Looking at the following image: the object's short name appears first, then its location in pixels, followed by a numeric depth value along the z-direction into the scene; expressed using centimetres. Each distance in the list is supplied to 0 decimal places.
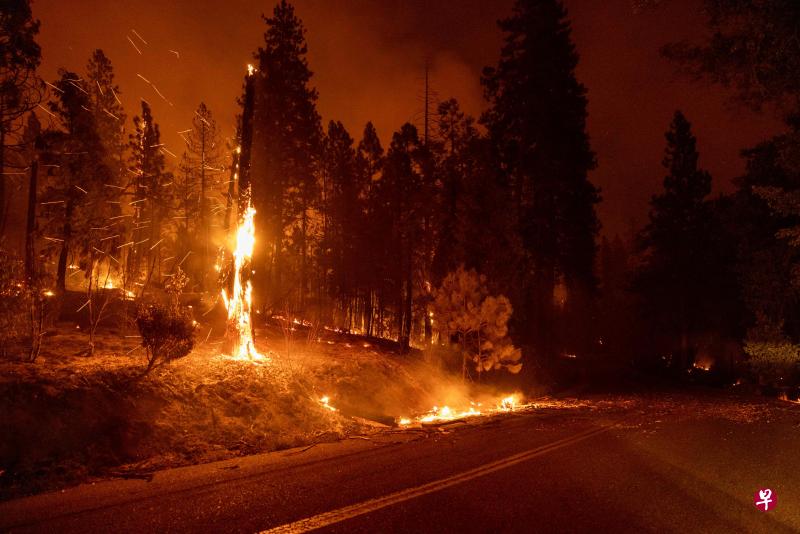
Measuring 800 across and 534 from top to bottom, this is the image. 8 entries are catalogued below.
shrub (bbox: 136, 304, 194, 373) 1123
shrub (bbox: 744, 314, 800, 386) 2914
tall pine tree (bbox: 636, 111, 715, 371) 4366
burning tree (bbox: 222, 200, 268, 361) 1502
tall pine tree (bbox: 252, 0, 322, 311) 3216
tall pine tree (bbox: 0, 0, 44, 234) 1445
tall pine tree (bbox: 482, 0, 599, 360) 3241
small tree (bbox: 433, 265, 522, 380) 2209
